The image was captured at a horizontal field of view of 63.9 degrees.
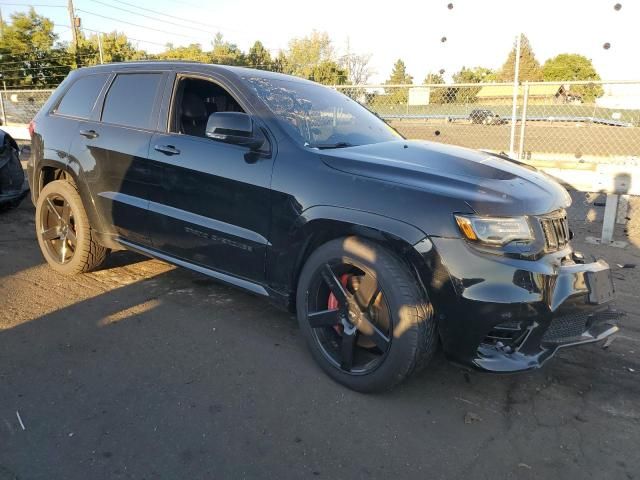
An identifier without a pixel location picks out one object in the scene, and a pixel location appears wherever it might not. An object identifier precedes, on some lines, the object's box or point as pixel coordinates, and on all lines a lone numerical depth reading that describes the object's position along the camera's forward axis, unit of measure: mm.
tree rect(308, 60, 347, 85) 32062
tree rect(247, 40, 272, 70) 52222
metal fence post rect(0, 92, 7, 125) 16938
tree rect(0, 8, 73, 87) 34125
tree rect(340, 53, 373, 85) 55572
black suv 2613
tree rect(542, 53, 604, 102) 72000
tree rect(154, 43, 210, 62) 51481
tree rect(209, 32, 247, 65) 47875
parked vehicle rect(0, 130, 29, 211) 6430
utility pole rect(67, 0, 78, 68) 34688
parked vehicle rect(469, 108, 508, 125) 12681
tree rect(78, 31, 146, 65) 37219
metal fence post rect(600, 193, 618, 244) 6114
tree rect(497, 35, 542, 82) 69438
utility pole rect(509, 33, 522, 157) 8902
